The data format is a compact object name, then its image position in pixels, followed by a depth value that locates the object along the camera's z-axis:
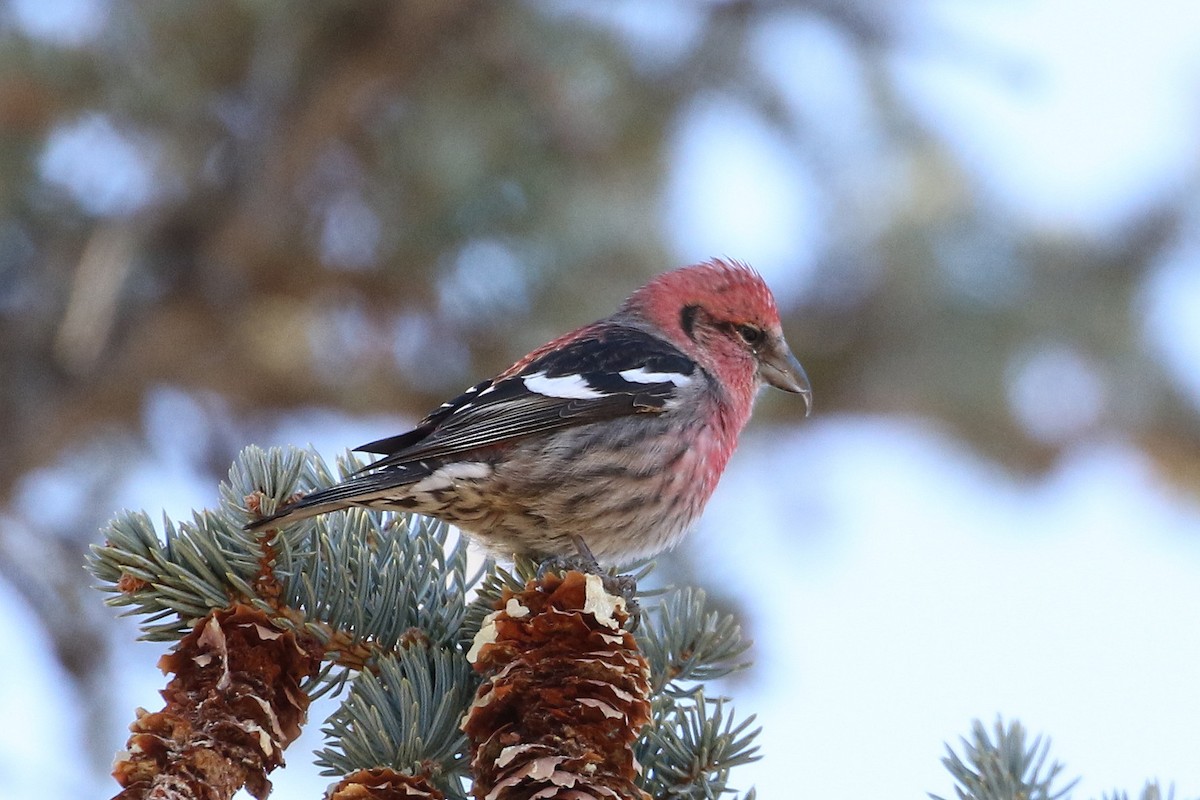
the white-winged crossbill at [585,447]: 6.51
